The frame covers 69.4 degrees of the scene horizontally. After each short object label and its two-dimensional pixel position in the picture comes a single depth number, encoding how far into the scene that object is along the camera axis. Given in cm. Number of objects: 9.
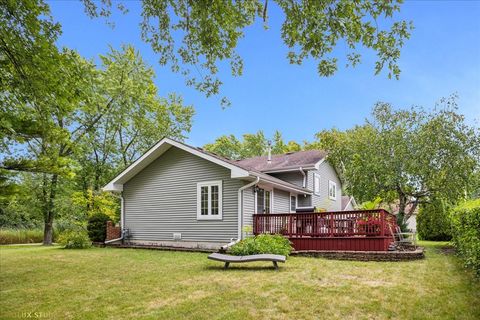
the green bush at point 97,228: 1717
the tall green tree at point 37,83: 658
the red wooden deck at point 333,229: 1122
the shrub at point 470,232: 603
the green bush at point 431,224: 2156
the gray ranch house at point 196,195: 1380
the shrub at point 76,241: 1584
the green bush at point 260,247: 1026
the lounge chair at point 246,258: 848
